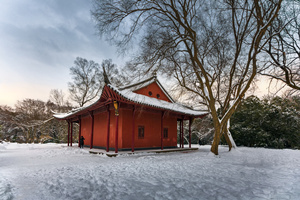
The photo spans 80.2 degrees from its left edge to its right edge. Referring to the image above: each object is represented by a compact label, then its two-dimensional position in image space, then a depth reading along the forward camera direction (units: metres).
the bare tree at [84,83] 28.00
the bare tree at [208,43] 9.10
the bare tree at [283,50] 8.73
